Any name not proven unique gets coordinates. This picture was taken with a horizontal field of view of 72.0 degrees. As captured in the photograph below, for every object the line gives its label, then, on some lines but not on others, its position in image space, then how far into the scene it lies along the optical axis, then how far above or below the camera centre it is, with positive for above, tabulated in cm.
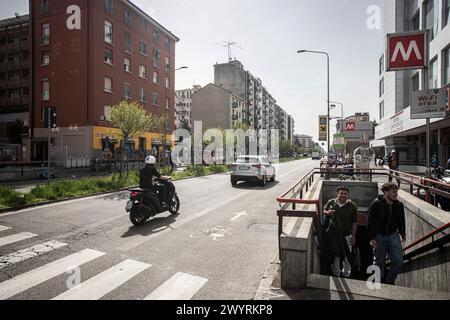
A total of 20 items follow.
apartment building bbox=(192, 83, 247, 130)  6969 +1131
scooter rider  804 -47
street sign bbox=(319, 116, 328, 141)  2812 +264
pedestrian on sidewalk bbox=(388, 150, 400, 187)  1812 -30
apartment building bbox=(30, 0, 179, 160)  3106 +910
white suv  1641 -74
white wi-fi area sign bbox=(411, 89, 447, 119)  646 +110
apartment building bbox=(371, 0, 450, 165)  1697 +551
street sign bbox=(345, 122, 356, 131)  2857 +282
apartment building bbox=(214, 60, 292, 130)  8075 +1915
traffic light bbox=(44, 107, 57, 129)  1245 +156
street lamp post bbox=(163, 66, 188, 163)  4440 +1188
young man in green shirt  562 -137
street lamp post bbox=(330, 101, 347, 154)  4214 +692
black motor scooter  764 -124
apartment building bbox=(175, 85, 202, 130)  9225 +1563
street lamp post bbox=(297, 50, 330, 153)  2628 +625
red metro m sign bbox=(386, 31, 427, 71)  684 +236
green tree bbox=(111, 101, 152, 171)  2095 +254
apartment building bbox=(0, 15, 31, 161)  4238 +1206
